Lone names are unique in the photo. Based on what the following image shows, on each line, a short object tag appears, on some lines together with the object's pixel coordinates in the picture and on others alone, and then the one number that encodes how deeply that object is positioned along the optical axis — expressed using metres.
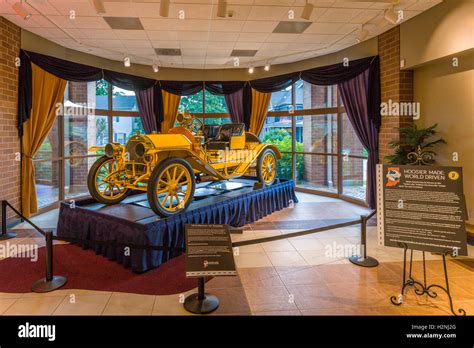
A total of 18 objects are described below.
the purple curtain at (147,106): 8.41
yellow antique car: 4.25
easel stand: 3.01
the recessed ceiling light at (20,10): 4.00
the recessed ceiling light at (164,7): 3.71
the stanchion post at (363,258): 3.90
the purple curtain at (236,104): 8.84
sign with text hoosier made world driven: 2.88
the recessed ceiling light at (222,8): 3.86
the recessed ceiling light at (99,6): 3.66
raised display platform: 3.77
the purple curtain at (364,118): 6.28
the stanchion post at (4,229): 4.67
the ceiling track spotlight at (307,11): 3.99
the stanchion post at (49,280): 3.16
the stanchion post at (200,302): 2.84
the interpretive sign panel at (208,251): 2.61
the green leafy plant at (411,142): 5.03
